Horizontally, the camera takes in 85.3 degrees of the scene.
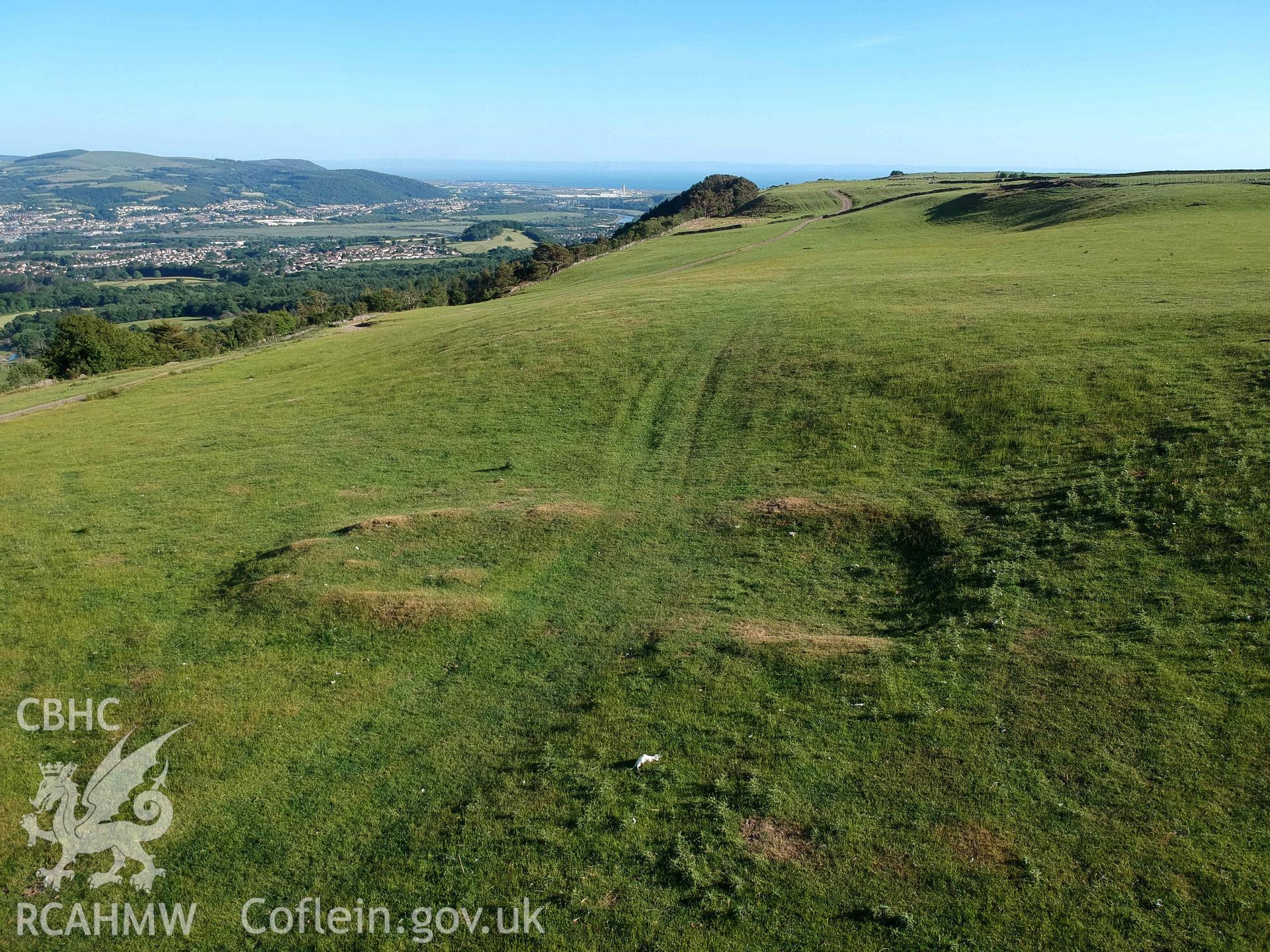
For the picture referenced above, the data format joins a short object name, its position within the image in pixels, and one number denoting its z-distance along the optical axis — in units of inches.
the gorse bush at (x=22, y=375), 3353.8
